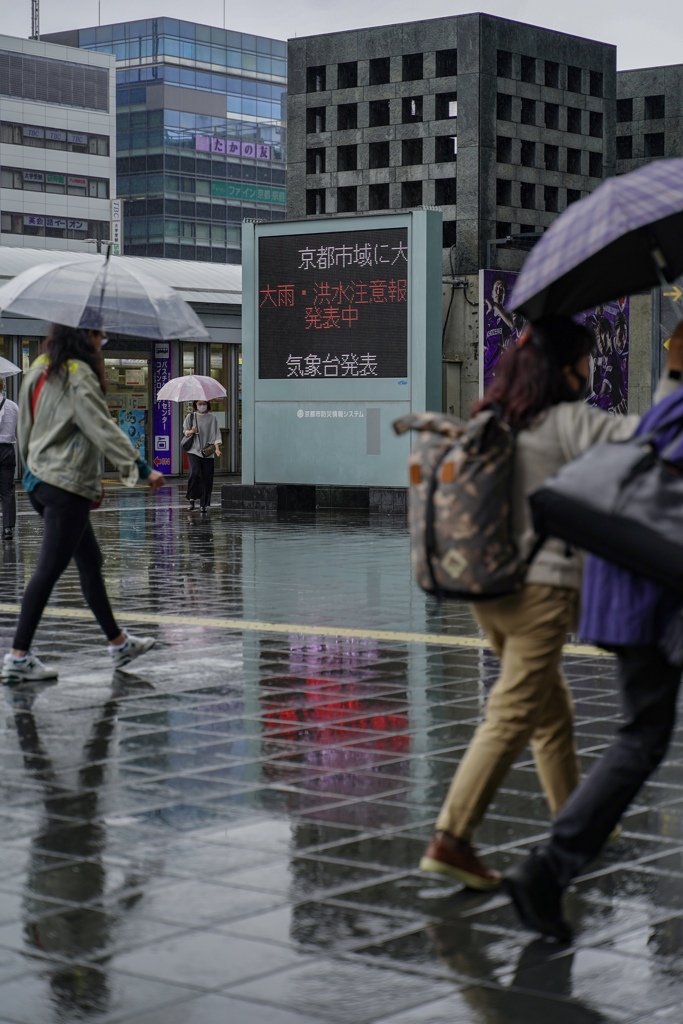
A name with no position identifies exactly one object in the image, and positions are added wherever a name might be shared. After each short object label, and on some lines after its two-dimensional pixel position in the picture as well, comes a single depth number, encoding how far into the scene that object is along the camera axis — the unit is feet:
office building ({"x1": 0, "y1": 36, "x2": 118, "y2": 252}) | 302.45
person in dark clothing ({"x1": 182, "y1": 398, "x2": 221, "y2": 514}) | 76.95
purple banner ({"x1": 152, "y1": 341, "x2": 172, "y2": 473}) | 115.65
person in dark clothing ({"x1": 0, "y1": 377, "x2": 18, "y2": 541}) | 62.80
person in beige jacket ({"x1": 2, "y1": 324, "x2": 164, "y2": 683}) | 26.91
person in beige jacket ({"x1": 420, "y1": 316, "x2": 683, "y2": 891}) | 14.88
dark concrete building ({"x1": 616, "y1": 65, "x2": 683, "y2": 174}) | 184.96
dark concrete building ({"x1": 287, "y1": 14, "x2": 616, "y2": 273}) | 144.97
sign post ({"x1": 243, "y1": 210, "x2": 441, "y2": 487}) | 74.33
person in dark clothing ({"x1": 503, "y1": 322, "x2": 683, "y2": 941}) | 13.26
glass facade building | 352.69
